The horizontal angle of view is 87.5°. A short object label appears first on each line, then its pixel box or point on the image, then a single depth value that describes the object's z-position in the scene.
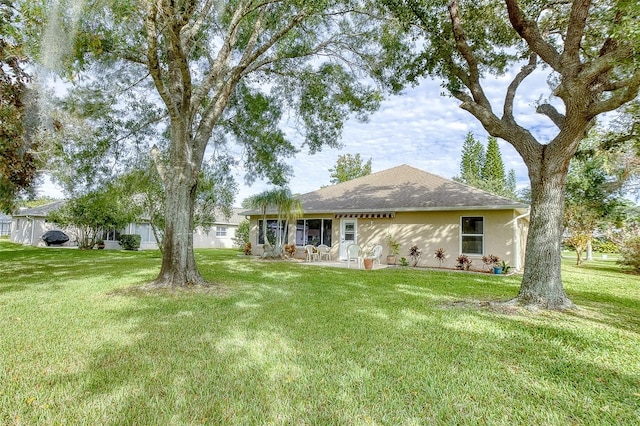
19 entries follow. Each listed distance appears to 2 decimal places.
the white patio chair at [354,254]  14.13
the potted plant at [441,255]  14.06
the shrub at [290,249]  18.02
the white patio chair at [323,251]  16.97
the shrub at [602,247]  29.19
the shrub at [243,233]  26.97
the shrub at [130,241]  25.27
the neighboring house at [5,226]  38.25
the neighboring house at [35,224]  26.41
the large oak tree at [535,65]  6.02
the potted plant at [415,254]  14.70
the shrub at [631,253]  15.38
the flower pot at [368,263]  13.14
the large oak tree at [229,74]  6.91
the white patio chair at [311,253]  16.27
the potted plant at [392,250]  15.22
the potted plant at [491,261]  12.99
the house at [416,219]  13.29
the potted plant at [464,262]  13.55
